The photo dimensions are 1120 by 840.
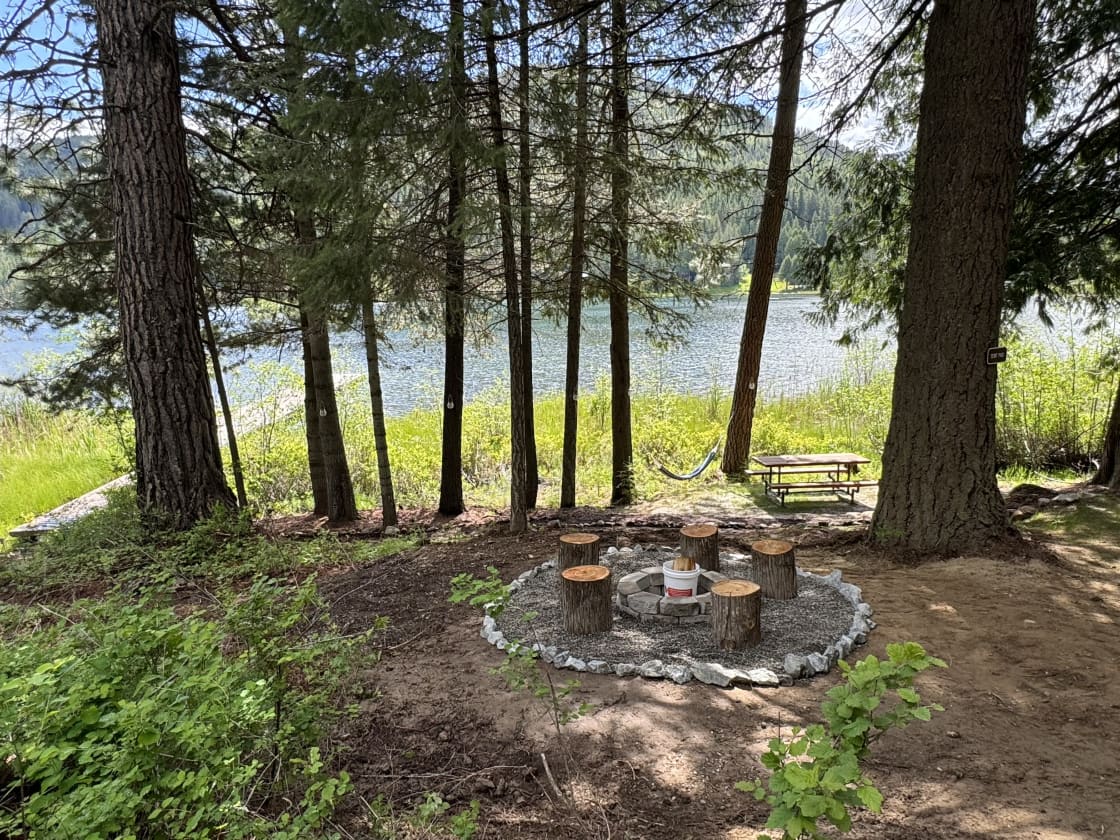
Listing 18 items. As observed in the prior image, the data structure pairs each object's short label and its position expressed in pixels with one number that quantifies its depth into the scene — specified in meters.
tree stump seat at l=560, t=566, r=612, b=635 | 3.16
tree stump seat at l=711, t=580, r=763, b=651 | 2.95
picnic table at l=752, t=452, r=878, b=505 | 6.59
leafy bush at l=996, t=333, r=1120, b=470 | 7.68
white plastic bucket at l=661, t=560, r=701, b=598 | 3.35
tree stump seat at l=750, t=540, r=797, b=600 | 3.55
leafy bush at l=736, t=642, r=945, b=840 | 1.20
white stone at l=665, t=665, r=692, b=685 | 2.70
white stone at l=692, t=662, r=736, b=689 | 2.67
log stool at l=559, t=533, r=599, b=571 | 3.77
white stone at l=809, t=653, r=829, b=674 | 2.75
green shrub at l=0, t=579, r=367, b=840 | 1.53
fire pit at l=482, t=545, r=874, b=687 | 2.77
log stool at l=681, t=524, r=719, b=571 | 3.91
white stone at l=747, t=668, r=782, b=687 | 2.67
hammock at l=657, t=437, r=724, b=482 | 7.20
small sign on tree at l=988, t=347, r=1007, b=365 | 3.95
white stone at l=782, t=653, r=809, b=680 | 2.72
